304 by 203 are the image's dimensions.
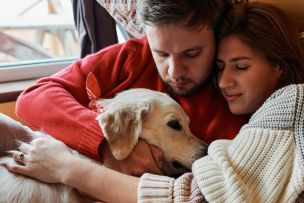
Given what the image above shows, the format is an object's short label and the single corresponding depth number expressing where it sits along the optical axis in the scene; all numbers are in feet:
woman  2.86
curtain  6.03
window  7.17
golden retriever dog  3.60
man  3.78
